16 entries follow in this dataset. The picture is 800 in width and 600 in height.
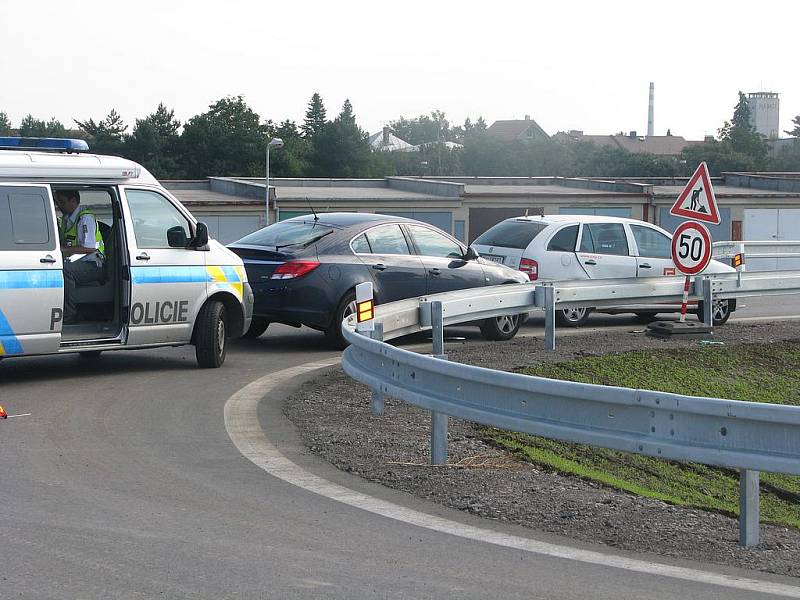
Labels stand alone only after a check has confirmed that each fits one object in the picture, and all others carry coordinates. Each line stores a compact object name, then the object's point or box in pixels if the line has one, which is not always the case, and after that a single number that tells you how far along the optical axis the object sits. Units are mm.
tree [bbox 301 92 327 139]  141125
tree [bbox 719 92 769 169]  114688
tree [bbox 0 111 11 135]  141088
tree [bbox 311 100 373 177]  109562
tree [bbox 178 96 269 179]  99000
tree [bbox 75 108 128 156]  100312
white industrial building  183125
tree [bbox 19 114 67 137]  107562
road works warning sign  16094
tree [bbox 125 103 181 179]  97750
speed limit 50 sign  16125
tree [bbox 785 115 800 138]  185500
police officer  11930
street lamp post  54794
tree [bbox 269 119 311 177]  100500
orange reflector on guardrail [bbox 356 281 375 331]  10219
